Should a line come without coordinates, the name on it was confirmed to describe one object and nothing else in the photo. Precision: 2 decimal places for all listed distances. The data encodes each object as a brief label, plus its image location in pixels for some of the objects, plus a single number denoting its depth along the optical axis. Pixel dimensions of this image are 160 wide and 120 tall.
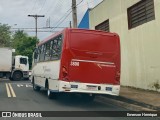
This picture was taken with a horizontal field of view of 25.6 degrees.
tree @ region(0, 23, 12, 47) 65.31
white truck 34.75
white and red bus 13.60
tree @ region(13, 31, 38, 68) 59.96
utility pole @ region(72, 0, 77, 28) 25.54
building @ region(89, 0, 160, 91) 17.80
